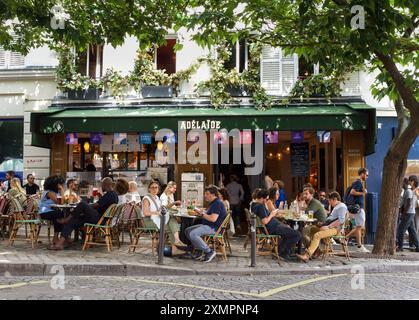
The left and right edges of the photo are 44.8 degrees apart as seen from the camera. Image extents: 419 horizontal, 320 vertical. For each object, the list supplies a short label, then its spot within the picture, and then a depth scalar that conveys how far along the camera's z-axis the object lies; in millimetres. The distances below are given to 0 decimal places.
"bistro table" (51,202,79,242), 10102
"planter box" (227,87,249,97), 14453
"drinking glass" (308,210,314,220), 9867
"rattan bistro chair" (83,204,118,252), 9781
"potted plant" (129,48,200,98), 14586
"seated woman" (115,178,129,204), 10938
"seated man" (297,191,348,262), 9586
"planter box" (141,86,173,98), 14570
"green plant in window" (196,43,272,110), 14172
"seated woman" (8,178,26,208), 11438
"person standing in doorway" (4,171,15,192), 13823
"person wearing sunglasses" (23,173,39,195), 13469
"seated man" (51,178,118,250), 9867
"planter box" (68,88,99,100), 14688
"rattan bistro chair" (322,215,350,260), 9918
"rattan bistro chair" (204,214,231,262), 9359
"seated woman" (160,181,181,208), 10395
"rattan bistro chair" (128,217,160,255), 9717
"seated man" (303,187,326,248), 10086
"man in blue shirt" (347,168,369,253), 11141
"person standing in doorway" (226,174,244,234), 14336
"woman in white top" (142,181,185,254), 9711
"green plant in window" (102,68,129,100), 14602
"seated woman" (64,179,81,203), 11188
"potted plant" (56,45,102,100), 14609
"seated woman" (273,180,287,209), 12844
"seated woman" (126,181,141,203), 11992
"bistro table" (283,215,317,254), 9656
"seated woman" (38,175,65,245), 10141
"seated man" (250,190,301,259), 9531
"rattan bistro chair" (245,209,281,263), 9586
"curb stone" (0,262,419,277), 8266
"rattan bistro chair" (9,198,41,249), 10383
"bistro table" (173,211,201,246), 10078
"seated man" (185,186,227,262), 9211
